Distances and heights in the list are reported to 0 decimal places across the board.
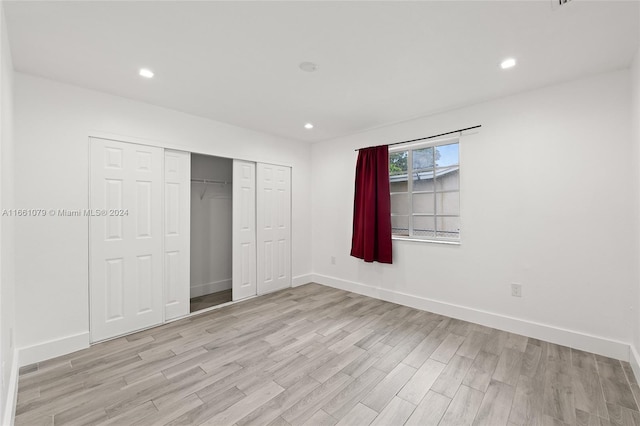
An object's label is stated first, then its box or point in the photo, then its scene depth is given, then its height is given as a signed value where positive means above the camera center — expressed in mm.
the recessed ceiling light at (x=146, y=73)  2385 +1228
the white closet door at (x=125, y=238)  2750 -281
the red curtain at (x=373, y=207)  3883 +77
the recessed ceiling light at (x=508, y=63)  2256 +1251
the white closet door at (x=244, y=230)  3984 -261
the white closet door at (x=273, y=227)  4246 -236
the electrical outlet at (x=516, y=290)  2895 -817
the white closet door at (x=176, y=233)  3273 -250
